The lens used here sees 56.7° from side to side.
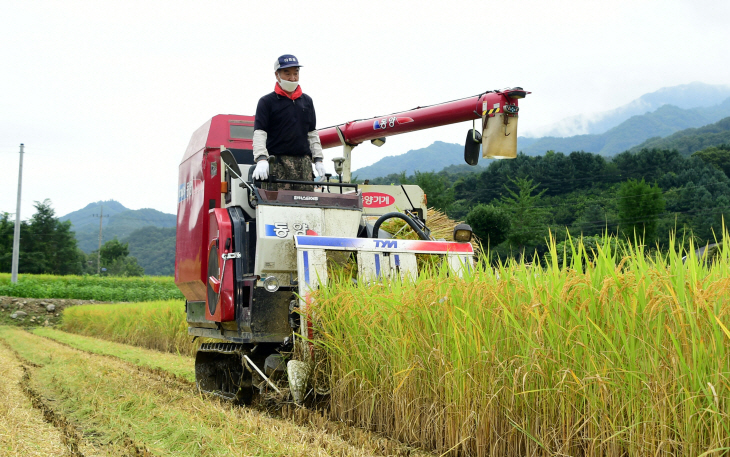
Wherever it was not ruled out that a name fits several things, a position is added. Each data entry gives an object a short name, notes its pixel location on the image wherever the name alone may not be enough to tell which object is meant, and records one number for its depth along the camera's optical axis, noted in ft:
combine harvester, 18.44
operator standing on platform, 21.53
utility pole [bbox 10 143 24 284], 126.62
